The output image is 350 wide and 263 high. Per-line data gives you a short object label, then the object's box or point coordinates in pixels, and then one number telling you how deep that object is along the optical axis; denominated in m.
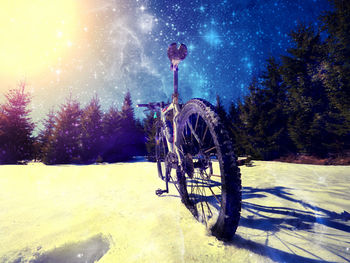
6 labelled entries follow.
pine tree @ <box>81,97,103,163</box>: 12.90
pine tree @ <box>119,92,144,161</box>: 14.97
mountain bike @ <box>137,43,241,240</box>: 1.20
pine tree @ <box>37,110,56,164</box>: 11.65
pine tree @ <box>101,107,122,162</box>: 13.80
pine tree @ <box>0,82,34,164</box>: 10.96
